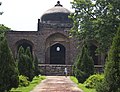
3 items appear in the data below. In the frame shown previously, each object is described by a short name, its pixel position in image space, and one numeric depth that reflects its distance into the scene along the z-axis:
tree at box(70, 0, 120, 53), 23.39
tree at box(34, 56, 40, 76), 26.67
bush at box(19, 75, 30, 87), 17.44
